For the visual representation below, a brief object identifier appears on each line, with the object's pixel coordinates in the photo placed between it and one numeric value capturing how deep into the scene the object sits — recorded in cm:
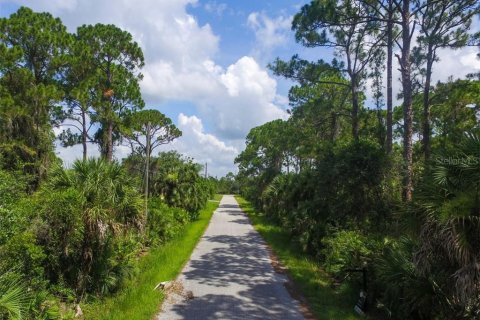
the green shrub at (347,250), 1035
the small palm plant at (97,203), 1077
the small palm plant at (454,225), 613
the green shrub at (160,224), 1881
